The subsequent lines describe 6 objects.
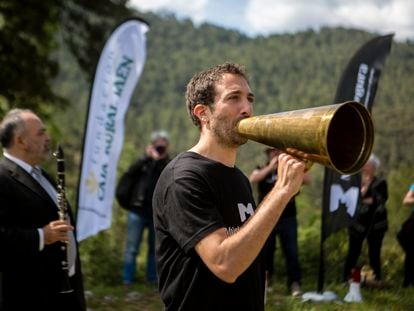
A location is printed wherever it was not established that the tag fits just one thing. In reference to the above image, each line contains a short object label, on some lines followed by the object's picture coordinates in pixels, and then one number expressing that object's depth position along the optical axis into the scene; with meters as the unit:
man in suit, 3.23
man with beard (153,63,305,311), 1.94
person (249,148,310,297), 6.60
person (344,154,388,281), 7.08
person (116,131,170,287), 7.40
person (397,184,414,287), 7.11
